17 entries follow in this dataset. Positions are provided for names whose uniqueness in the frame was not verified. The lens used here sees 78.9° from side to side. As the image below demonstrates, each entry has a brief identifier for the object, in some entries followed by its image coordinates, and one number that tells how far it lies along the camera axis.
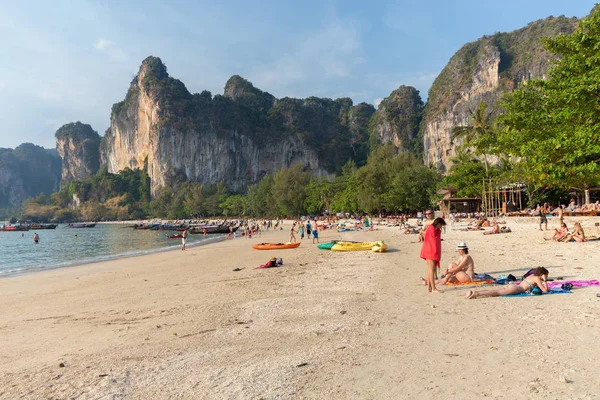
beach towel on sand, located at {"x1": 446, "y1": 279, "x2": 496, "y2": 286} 7.69
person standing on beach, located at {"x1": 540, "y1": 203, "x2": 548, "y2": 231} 20.22
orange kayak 21.73
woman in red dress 7.36
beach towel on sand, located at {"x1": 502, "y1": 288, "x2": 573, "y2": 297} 6.50
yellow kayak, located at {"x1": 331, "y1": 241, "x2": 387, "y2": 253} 16.16
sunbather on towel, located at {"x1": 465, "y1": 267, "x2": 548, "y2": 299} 6.52
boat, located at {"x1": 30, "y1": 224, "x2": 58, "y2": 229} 98.12
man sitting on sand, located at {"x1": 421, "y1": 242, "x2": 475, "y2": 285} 7.90
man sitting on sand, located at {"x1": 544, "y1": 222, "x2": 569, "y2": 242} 14.48
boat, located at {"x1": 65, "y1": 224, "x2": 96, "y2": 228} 102.84
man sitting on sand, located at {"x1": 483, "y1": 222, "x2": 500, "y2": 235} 20.96
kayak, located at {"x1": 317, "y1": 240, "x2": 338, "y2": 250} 18.86
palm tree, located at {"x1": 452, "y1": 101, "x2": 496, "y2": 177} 43.12
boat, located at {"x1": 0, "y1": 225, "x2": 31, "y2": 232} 91.12
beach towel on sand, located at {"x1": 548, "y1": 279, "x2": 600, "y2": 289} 6.90
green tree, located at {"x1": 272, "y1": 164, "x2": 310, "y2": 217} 77.88
